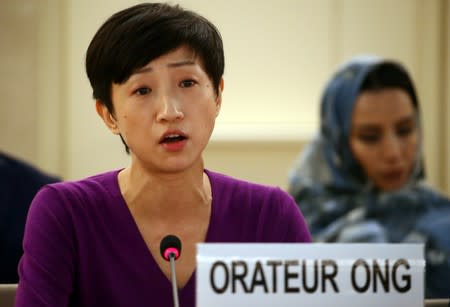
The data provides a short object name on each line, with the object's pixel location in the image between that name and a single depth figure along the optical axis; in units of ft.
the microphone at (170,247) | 12.83
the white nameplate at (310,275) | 12.63
